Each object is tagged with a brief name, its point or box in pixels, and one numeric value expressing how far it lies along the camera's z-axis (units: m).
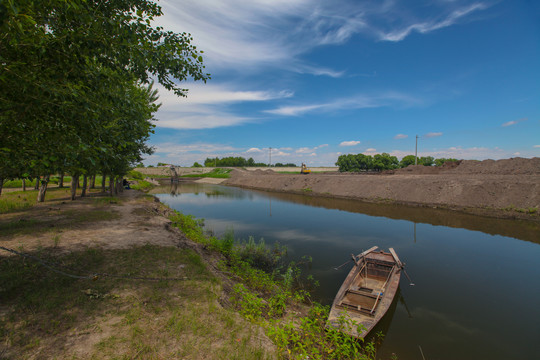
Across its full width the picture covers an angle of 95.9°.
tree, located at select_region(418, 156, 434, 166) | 88.97
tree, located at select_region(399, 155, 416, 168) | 89.53
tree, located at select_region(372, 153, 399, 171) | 83.25
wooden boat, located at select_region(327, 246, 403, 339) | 7.09
